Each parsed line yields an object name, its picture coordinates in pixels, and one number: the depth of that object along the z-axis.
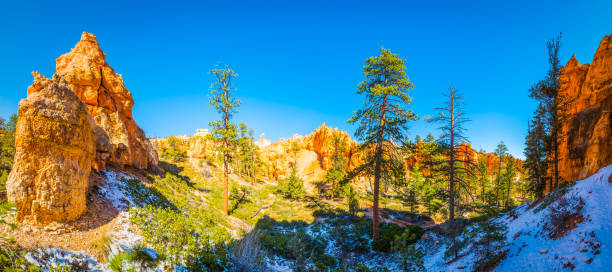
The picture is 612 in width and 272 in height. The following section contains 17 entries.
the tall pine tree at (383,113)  13.62
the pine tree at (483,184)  39.85
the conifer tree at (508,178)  37.16
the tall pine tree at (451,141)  15.25
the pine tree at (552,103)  17.94
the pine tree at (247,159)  19.58
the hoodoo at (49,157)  7.04
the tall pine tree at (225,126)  18.11
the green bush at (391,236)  13.86
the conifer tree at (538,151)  19.22
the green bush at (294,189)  35.00
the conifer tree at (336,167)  37.61
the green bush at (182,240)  7.95
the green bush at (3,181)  9.17
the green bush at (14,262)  5.01
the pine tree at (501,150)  47.09
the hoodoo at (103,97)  15.31
